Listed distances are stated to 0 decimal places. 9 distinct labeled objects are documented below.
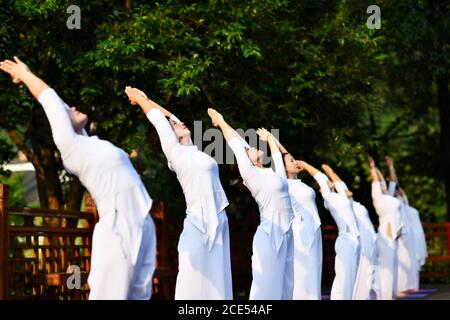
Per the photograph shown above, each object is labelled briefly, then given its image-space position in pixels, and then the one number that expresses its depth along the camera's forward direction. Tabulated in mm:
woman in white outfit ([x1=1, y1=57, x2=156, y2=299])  7887
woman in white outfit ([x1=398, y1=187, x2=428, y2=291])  21891
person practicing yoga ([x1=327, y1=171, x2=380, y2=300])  16188
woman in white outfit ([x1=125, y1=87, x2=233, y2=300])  10289
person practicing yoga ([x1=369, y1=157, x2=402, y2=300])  18938
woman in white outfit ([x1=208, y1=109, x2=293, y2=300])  11555
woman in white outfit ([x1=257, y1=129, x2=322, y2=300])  13352
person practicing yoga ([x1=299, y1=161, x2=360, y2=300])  15094
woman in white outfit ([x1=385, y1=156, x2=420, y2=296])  20859
